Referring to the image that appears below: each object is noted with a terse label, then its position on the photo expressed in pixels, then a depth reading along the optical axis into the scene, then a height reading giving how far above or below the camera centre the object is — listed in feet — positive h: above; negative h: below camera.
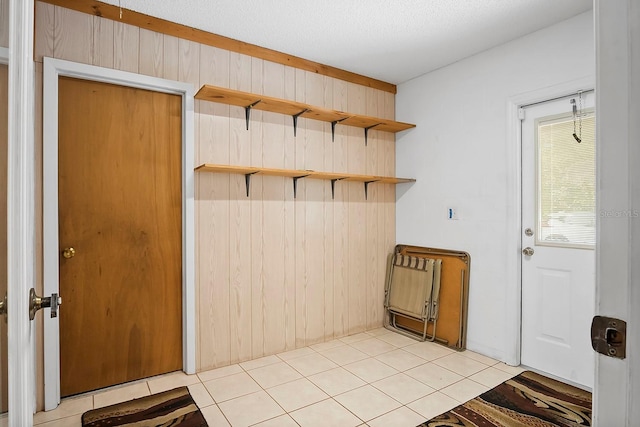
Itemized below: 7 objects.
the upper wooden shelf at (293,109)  8.74 +2.81
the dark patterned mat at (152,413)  6.81 -4.01
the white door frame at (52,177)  7.23 +0.68
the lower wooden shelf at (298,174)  8.77 +1.02
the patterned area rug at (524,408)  6.87 -4.02
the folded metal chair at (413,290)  11.10 -2.56
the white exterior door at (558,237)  8.32 -0.64
